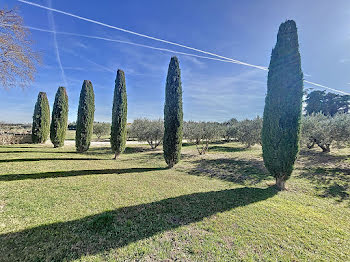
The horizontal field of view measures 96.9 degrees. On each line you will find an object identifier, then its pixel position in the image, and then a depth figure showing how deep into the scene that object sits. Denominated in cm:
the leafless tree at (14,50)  659
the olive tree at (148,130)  1812
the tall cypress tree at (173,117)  1020
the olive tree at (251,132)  1745
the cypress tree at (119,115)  1245
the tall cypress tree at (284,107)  668
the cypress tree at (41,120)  1853
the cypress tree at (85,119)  1376
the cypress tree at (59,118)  1638
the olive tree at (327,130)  1205
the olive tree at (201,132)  1741
